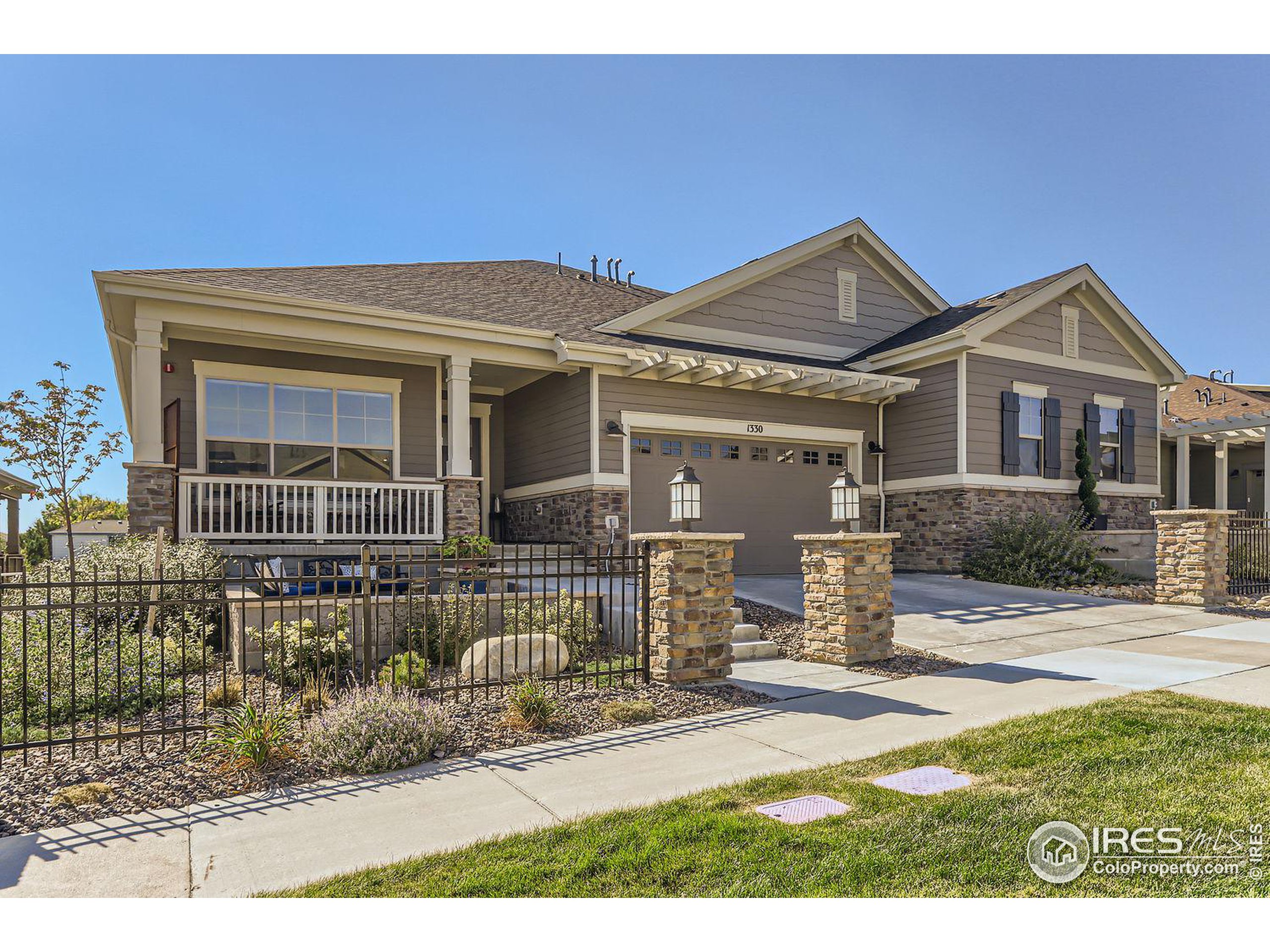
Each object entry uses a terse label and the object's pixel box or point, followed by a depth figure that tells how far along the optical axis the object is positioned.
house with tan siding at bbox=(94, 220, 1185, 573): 11.21
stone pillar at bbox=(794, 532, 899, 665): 7.90
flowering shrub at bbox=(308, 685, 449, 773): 4.95
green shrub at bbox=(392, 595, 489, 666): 7.82
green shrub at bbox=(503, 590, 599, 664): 7.86
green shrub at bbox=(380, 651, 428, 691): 6.07
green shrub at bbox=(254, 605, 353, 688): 6.80
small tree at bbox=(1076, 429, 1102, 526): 15.53
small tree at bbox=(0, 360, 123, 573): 9.30
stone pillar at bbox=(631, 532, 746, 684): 6.98
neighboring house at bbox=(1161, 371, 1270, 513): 18.25
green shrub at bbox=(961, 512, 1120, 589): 13.23
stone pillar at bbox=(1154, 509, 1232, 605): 11.50
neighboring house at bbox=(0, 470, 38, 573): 19.35
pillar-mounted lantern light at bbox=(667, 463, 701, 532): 7.48
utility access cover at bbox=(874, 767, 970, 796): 4.34
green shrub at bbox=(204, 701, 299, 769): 4.80
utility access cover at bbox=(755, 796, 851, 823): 3.95
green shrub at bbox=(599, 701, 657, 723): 6.00
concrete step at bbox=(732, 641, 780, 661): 8.41
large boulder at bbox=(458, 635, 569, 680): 6.95
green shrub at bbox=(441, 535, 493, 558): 10.55
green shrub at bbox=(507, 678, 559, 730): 5.74
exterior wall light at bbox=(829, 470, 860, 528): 8.27
